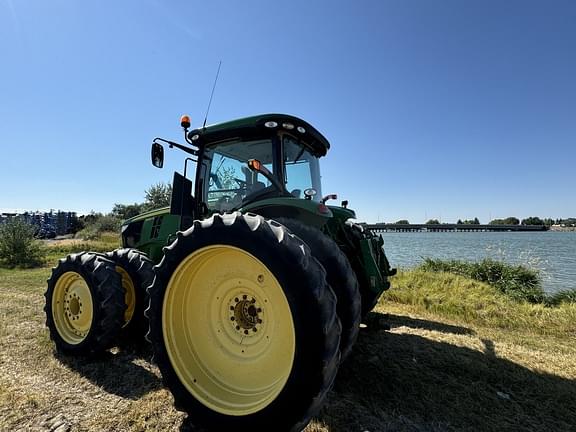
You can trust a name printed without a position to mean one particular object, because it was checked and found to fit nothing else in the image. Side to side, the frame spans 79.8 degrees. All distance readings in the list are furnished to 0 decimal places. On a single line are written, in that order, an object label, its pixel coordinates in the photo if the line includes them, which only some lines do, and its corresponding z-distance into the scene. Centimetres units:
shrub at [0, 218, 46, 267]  1395
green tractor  194
